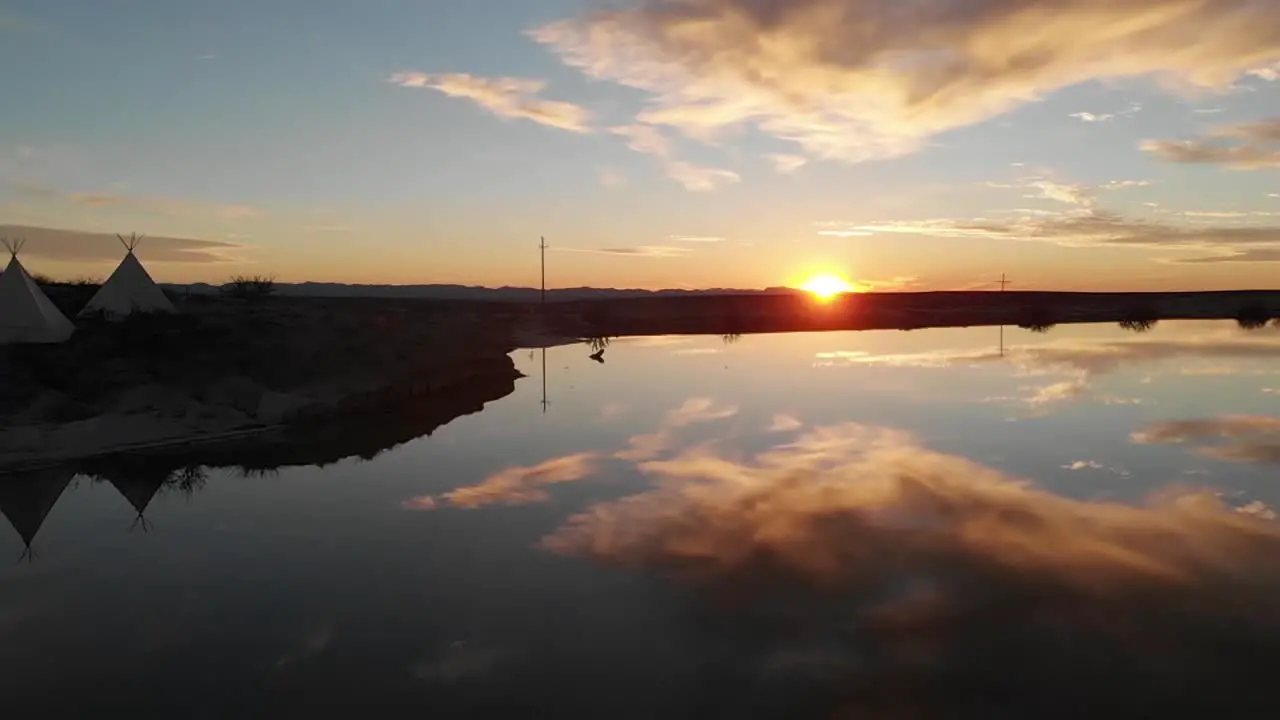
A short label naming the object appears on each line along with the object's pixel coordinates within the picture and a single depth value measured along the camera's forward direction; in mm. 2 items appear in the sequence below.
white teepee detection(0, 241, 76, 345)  31609
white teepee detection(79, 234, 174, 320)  40938
